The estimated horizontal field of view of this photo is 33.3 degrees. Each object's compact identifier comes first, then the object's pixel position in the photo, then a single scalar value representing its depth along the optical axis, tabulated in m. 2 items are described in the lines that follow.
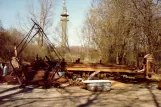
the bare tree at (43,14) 36.19
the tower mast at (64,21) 43.22
